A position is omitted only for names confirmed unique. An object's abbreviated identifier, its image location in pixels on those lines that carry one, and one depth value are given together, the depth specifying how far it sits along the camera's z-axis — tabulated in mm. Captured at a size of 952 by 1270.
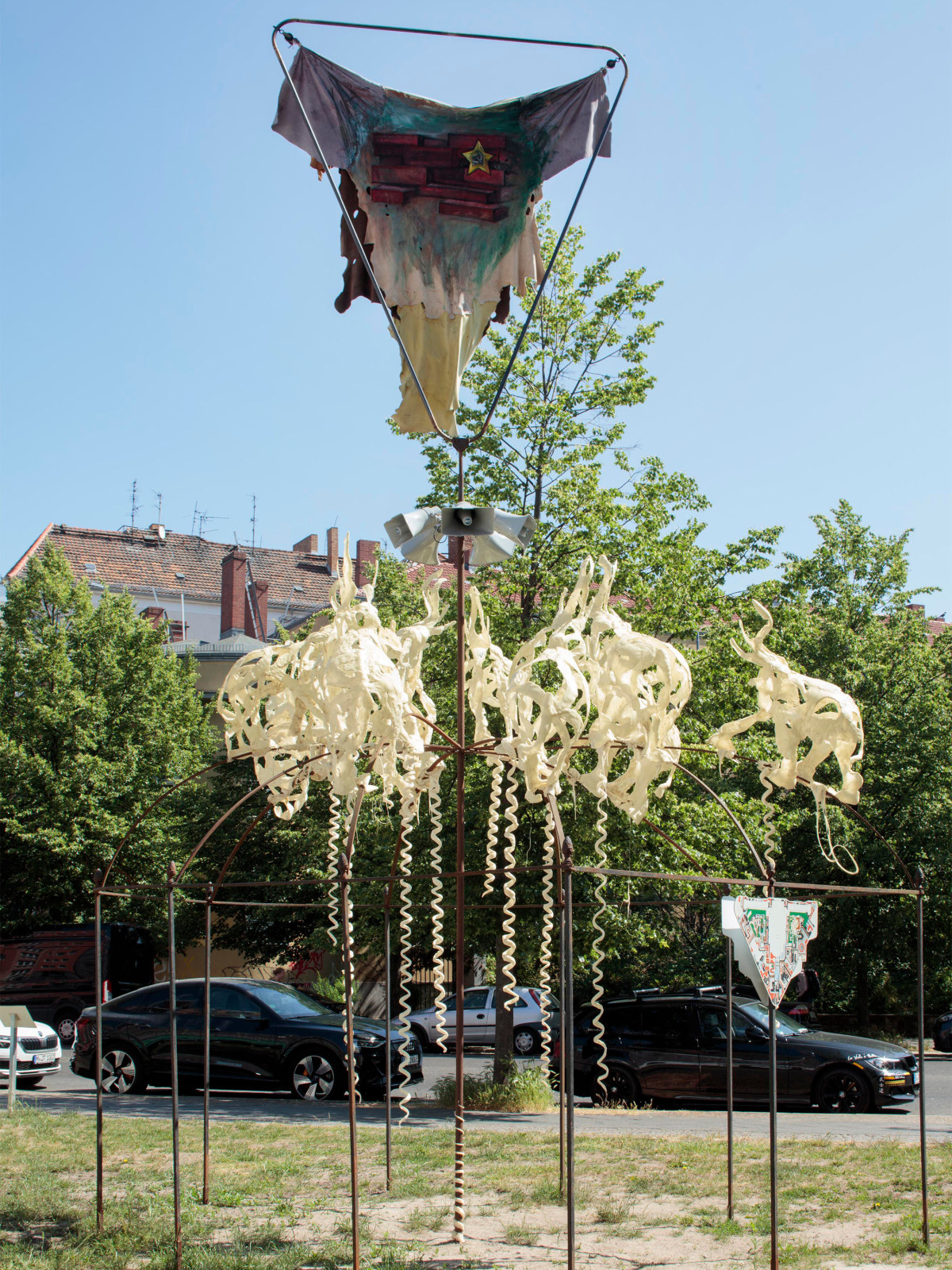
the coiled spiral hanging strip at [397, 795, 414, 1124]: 7143
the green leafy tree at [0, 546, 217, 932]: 25906
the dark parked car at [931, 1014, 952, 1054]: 20359
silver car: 21828
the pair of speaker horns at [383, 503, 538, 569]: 7188
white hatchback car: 15969
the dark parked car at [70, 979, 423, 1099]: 14031
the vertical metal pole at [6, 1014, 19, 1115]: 12648
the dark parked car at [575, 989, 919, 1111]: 13625
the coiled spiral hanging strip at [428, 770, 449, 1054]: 7873
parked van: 23391
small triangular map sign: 6523
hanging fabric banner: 7230
